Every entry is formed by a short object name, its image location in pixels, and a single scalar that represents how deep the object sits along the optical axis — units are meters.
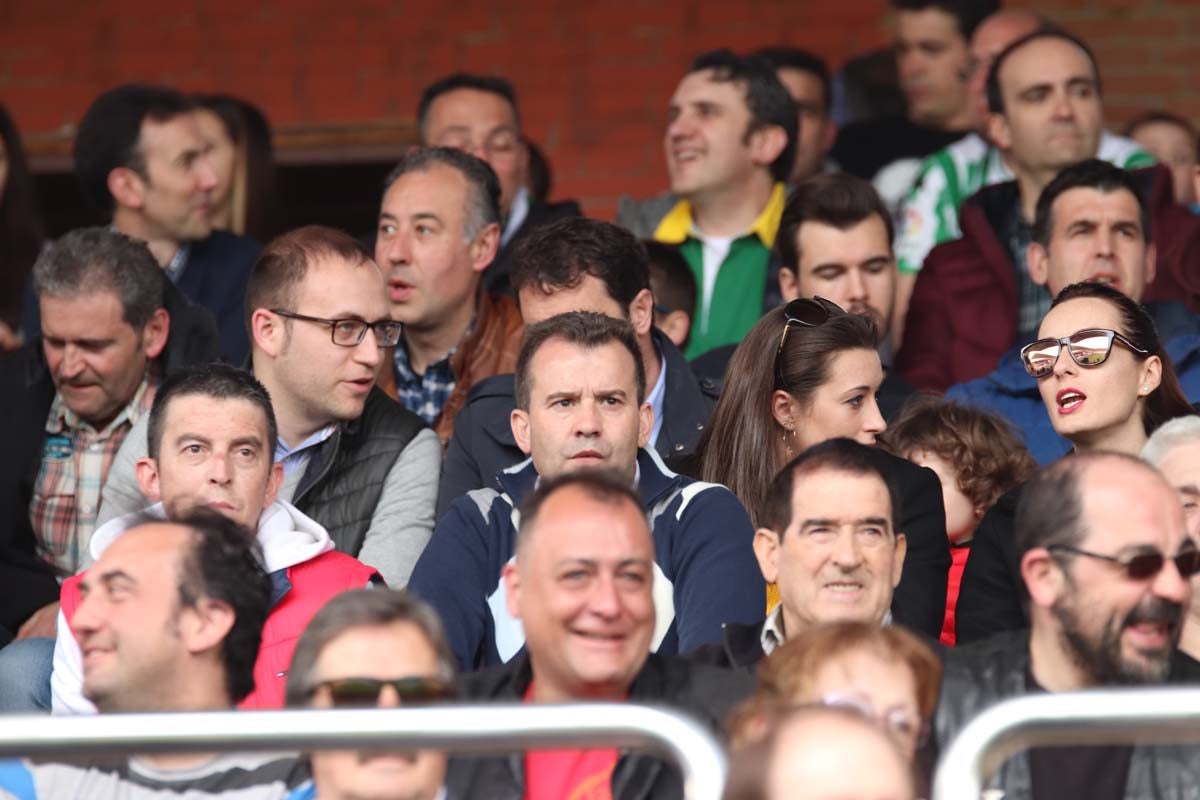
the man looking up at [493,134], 13.78
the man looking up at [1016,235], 12.57
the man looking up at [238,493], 9.05
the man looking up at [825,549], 8.08
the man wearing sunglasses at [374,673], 6.52
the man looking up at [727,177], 13.22
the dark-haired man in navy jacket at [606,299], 10.94
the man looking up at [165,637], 7.32
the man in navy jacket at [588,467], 8.87
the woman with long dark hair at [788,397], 9.99
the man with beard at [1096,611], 7.44
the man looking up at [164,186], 13.14
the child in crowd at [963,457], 10.27
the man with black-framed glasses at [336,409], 10.38
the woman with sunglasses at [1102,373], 9.73
